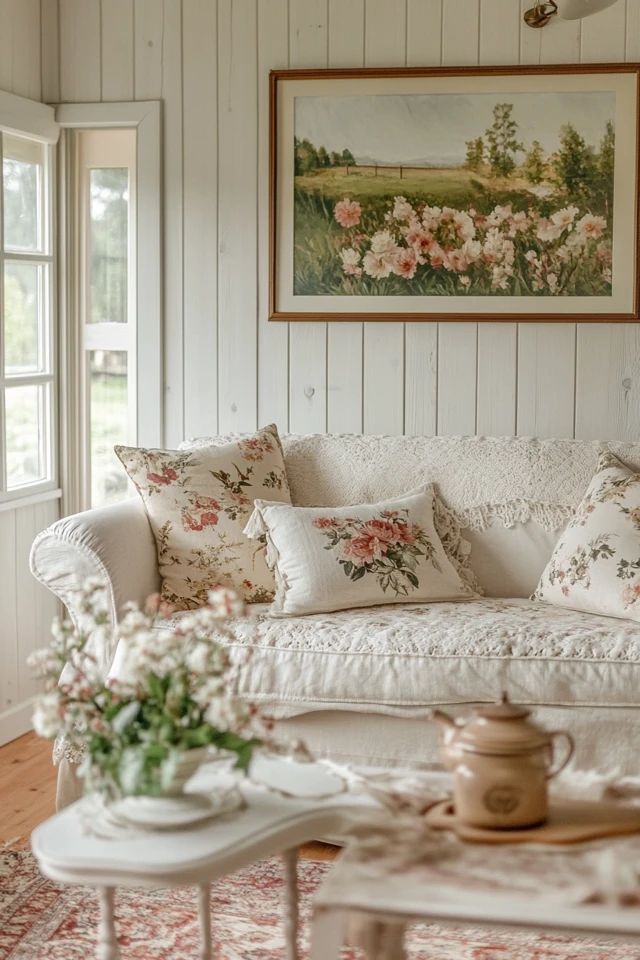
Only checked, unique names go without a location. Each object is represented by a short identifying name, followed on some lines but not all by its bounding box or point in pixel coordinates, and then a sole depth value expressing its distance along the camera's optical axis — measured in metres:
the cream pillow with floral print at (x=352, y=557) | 3.17
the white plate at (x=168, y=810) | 1.70
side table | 1.60
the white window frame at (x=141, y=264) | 4.01
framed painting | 3.76
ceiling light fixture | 2.54
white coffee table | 1.48
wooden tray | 1.68
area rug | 2.48
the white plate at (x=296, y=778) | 1.88
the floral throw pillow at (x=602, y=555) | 3.09
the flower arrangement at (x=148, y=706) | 1.70
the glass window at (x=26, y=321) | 3.88
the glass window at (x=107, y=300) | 4.14
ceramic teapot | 1.71
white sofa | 2.80
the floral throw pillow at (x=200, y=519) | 3.32
